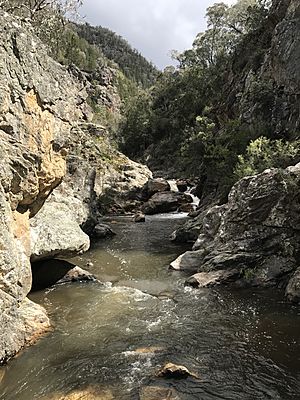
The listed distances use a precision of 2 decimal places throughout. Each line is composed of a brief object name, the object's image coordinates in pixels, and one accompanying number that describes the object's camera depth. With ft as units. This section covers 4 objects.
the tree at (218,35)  192.19
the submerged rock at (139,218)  110.47
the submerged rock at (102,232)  88.16
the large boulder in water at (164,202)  123.95
